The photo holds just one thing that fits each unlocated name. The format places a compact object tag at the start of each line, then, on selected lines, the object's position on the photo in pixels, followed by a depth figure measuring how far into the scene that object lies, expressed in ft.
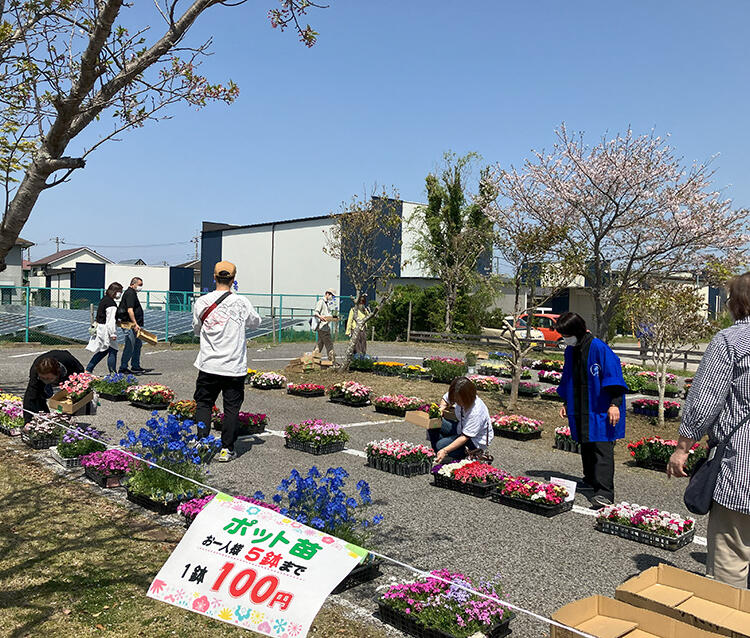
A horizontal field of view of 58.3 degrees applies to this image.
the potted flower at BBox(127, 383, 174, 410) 34.94
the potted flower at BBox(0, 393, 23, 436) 27.13
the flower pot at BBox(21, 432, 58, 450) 25.09
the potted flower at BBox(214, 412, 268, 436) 29.91
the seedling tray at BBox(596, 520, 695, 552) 17.38
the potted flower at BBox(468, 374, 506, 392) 46.93
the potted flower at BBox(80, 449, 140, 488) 20.76
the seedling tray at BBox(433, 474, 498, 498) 21.48
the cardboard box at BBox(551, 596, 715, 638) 9.20
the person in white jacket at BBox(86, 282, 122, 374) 41.34
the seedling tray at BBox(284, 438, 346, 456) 27.02
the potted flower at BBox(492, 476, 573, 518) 19.85
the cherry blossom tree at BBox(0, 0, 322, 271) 12.27
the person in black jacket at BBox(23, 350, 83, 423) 24.32
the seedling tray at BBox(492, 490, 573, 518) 19.80
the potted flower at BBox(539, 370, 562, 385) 52.44
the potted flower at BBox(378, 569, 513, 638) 11.66
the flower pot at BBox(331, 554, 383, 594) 14.06
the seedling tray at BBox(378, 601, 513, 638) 11.69
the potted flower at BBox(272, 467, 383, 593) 14.44
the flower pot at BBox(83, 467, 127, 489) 20.77
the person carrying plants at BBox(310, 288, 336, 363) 52.54
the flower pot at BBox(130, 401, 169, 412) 34.99
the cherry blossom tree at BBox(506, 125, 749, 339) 61.46
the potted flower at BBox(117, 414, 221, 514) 18.60
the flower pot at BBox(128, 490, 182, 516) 18.37
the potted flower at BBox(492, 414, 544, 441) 32.35
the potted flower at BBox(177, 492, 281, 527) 17.37
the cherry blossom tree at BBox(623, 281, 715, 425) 36.17
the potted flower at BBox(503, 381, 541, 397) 46.04
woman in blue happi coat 20.39
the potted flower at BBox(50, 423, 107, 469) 22.67
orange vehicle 99.60
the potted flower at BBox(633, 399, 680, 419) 39.32
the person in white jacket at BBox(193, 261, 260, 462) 23.57
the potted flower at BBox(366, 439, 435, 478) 24.14
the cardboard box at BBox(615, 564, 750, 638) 9.12
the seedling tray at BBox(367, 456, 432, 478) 24.08
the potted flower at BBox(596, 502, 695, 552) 17.48
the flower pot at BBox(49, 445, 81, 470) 22.62
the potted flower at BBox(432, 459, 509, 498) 21.54
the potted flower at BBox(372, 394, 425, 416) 37.27
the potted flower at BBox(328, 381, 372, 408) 39.88
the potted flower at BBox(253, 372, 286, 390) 44.73
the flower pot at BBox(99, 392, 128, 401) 36.82
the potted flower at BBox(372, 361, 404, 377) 52.70
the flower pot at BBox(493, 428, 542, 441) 32.34
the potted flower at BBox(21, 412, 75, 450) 24.93
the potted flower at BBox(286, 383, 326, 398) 42.14
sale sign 8.46
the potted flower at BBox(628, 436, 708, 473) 26.21
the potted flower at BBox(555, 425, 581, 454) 29.91
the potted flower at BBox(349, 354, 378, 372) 53.42
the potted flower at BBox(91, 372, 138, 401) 36.81
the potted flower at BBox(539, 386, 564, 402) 45.29
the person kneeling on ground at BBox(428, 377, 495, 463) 22.40
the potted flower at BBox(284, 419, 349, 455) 27.12
